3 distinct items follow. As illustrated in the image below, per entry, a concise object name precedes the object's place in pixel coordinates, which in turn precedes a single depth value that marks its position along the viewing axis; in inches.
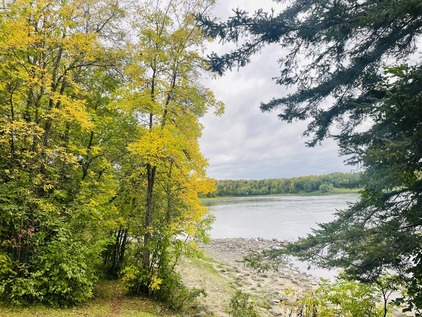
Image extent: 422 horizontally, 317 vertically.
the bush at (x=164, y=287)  359.9
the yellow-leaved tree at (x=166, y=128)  357.7
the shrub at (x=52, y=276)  261.0
